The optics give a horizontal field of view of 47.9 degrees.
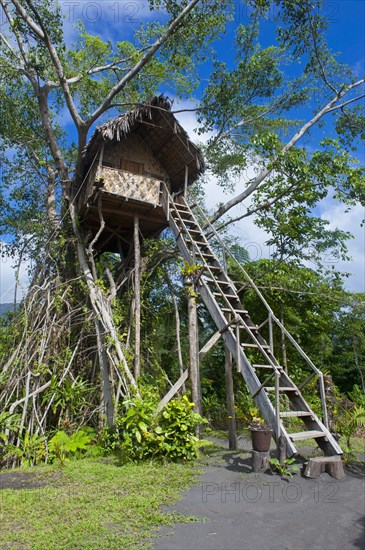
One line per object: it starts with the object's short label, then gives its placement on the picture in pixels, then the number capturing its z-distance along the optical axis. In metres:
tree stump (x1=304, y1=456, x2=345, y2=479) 5.15
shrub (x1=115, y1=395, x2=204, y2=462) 5.77
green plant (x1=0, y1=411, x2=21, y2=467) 6.51
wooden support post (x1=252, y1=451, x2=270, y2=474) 5.34
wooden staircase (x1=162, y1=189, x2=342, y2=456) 5.55
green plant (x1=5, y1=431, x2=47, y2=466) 6.48
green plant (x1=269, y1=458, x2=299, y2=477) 5.16
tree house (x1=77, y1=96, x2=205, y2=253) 8.44
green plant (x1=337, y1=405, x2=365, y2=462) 5.95
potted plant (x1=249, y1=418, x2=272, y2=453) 5.35
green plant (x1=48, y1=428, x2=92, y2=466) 6.45
